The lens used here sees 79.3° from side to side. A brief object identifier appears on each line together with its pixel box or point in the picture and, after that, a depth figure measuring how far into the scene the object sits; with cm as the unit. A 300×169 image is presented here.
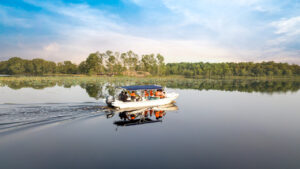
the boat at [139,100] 1599
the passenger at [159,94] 1893
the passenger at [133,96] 1720
